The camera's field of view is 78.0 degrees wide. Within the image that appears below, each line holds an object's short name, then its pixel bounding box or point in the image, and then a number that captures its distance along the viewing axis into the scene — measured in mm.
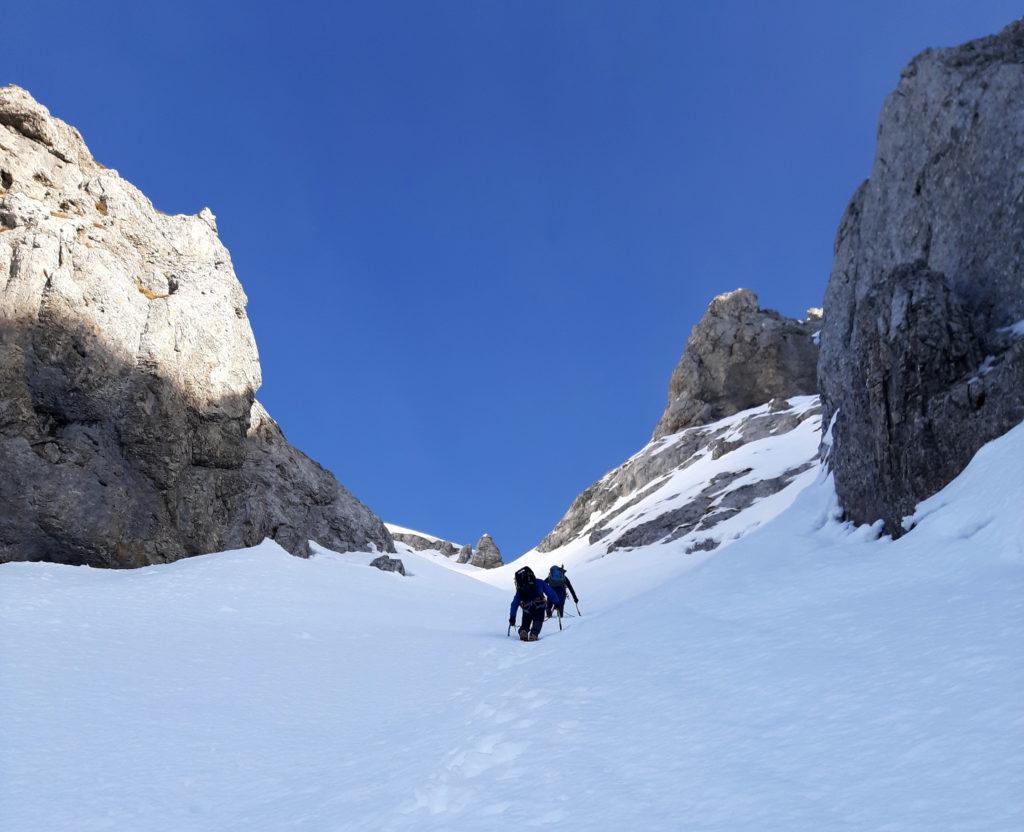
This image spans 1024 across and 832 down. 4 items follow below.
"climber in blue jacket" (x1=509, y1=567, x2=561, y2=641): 16750
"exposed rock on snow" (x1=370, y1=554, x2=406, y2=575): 37688
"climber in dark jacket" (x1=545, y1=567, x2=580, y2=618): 20516
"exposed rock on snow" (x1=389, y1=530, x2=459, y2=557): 108250
